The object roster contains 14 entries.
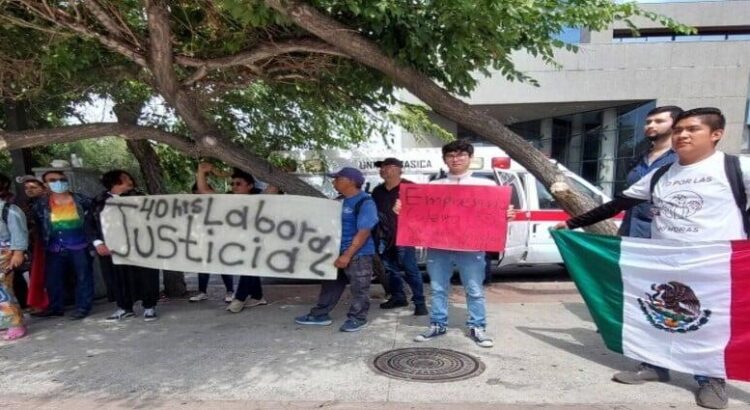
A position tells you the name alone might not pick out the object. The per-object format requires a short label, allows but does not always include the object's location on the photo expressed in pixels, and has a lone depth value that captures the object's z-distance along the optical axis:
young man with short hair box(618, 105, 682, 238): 4.23
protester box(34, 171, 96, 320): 5.68
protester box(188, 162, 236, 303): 6.18
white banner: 5.17
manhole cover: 3.98
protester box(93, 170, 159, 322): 5.73
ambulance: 7.81
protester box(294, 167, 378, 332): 4.94
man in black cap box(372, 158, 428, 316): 5.71
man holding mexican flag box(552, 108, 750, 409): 3.43
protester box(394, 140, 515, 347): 4.61
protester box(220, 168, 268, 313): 6.02
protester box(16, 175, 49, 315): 5.84
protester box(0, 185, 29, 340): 5.04
